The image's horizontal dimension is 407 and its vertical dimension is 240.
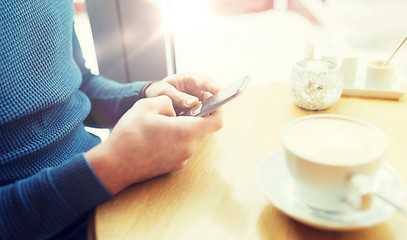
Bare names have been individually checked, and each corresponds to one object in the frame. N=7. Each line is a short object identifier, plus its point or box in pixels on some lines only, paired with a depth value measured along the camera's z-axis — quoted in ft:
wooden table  1.30
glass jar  2.34
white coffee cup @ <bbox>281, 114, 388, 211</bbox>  1.09
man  1.47
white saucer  1.16
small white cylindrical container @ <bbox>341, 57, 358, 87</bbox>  2.77
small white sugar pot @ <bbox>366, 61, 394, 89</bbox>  2.62
